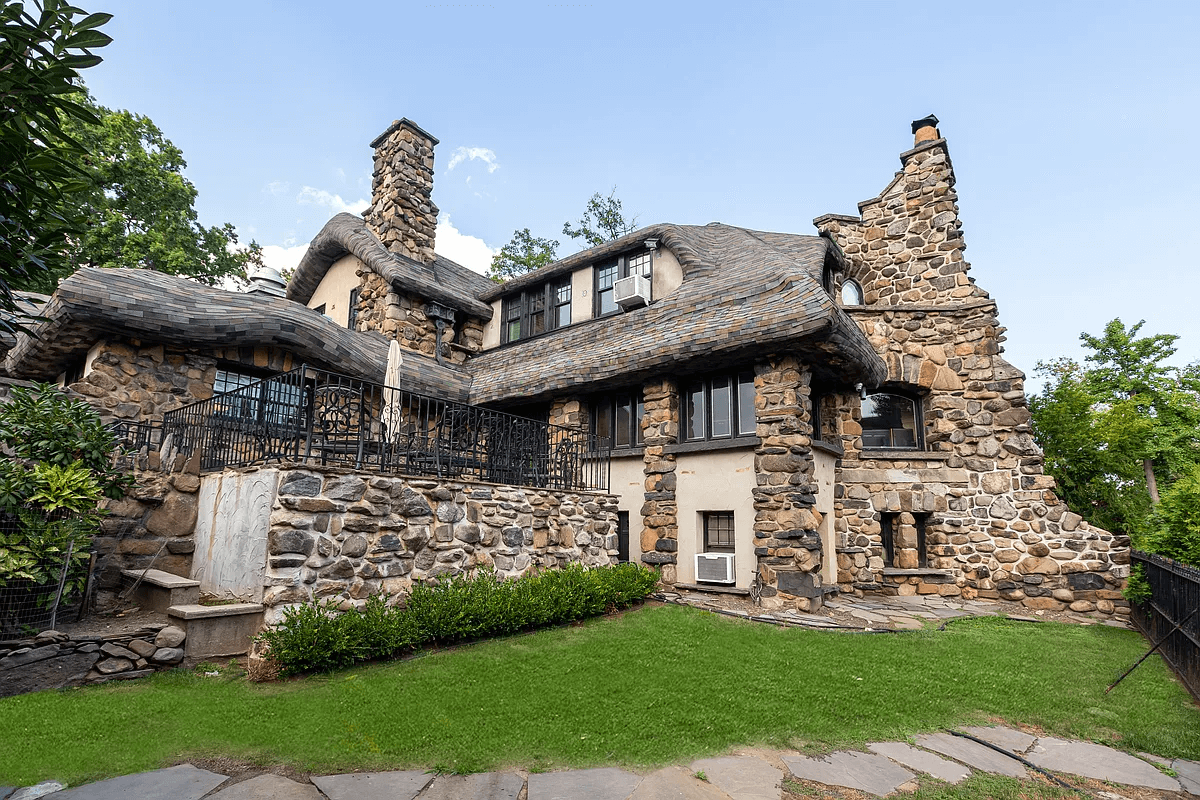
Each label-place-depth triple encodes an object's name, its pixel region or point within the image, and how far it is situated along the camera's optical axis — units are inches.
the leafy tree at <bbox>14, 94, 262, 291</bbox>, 754.8
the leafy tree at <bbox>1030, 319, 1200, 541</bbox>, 556.1
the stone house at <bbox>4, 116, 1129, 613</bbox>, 402.6
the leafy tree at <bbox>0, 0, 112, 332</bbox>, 97.2
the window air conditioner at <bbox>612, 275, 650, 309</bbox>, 522.0
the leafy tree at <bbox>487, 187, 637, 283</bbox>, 1137.4
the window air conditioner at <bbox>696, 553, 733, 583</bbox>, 416.5
